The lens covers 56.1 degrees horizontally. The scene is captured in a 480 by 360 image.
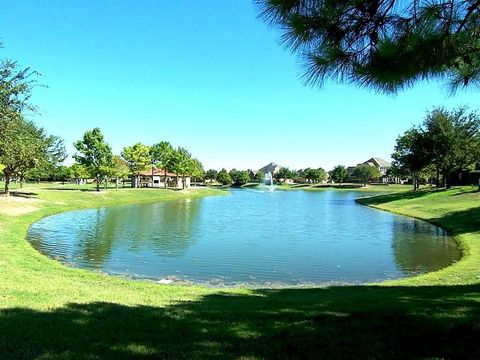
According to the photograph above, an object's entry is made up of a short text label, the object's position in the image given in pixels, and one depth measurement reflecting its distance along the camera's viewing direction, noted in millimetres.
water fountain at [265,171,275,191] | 179875
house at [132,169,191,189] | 108650
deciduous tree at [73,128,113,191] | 64375
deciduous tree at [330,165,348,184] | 141375
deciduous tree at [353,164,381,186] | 132675
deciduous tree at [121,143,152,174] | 86000
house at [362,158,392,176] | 174375
